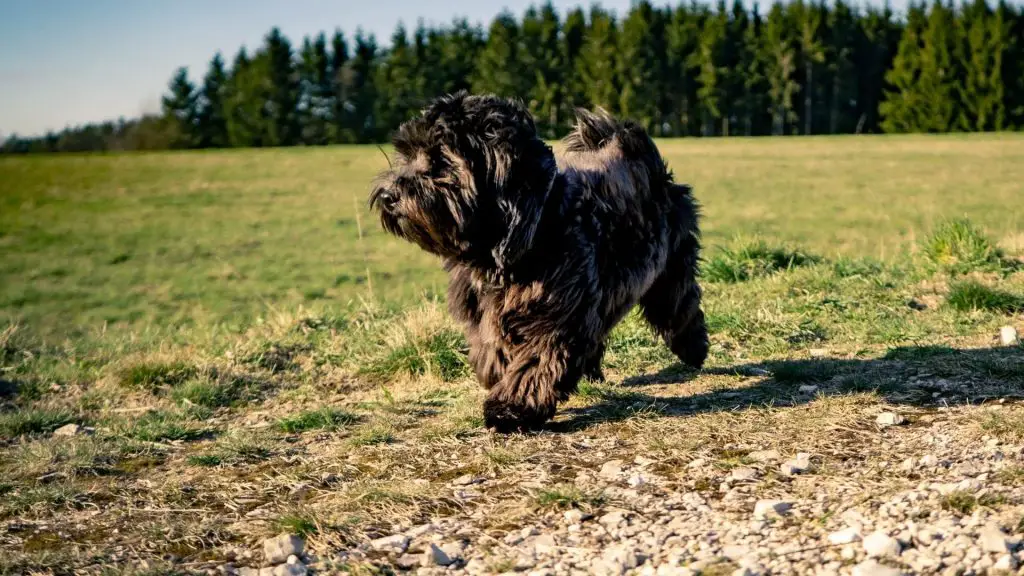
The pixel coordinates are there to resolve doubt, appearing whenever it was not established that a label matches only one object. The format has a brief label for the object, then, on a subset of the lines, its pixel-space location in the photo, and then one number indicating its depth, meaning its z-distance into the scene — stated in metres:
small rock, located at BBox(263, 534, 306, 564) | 3.30
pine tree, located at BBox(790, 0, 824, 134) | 71.88
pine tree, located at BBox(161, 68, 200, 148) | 71.81
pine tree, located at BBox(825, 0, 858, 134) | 73.00
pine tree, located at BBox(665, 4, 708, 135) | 72.19
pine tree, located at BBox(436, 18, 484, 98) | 73.00
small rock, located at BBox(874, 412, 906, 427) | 4.50
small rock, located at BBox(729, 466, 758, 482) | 3.80
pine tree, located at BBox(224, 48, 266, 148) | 71.62
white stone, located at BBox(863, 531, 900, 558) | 2.92
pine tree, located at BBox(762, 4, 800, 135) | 71.62
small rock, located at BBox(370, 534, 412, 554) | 3.34
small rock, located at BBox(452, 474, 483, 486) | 4.00
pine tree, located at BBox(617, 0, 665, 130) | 69.69
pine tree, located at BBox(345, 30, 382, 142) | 72.44
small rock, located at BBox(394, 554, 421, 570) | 3.22
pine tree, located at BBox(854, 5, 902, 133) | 75.06
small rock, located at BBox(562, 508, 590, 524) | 3.49
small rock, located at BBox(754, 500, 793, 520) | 3.37
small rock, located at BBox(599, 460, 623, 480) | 3.96
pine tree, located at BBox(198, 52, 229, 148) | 73.56
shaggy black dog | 4.50
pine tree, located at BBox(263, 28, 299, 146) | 72.19
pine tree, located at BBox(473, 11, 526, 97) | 68.88
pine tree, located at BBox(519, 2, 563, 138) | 68.38
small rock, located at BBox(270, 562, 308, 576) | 3.16
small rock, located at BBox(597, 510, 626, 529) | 3.43
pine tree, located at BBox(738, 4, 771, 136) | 72.19
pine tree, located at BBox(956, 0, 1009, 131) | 65.25
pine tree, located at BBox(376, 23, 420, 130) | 70.50
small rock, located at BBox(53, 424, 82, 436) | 5.47
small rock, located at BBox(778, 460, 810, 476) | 3.83
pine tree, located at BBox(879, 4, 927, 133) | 68.88
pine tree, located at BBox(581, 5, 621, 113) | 69.71
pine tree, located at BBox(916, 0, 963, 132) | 66.75
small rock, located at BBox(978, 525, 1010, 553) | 2.86
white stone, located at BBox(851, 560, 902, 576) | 2.77
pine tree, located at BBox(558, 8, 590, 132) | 71.31
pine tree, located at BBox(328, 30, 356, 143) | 72.12
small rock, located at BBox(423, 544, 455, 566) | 3.21
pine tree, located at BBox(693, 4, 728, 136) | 70.50
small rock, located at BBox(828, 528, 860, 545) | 3.06
